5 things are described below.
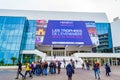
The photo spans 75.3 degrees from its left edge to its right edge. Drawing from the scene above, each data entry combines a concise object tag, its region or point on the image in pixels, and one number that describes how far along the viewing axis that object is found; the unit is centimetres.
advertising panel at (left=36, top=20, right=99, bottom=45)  2294
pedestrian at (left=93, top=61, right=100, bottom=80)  671
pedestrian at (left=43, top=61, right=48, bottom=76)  827
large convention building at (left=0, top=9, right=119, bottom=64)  2046
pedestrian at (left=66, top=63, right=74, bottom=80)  575
